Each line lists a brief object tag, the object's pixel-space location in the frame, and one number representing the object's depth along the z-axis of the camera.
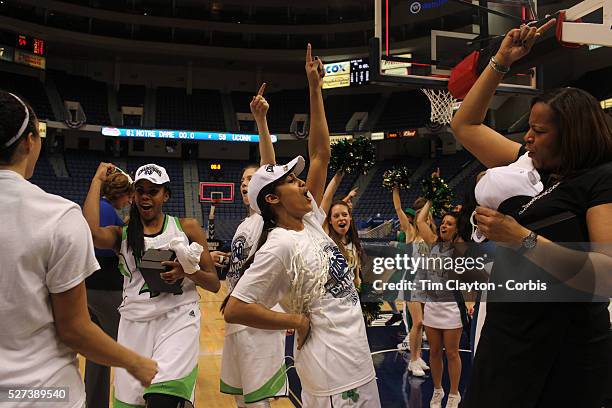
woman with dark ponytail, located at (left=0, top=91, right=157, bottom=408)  1.37
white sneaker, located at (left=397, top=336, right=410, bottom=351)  6.58
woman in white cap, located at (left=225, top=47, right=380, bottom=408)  2.09
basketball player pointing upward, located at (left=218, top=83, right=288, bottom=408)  3.11
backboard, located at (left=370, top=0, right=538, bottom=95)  5.07
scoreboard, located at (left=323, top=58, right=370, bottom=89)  23.19
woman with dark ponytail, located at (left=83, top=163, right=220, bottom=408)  2.74
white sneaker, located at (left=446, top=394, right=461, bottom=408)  4.28
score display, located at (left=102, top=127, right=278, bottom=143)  23.78
